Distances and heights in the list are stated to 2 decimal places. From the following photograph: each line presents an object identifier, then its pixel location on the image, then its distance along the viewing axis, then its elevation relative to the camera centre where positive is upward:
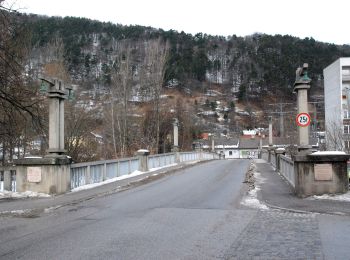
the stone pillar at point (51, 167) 15.58 -0.73
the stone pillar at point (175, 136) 37.79 +0.70
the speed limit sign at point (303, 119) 15.16 +0.83
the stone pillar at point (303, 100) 15.17 +1.52
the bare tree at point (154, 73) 46.51 +7.84
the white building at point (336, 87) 82.95 +11.10
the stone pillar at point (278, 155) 26.23 -0.70
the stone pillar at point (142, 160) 26.97 -0.90
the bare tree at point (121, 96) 43.28 +5.04
